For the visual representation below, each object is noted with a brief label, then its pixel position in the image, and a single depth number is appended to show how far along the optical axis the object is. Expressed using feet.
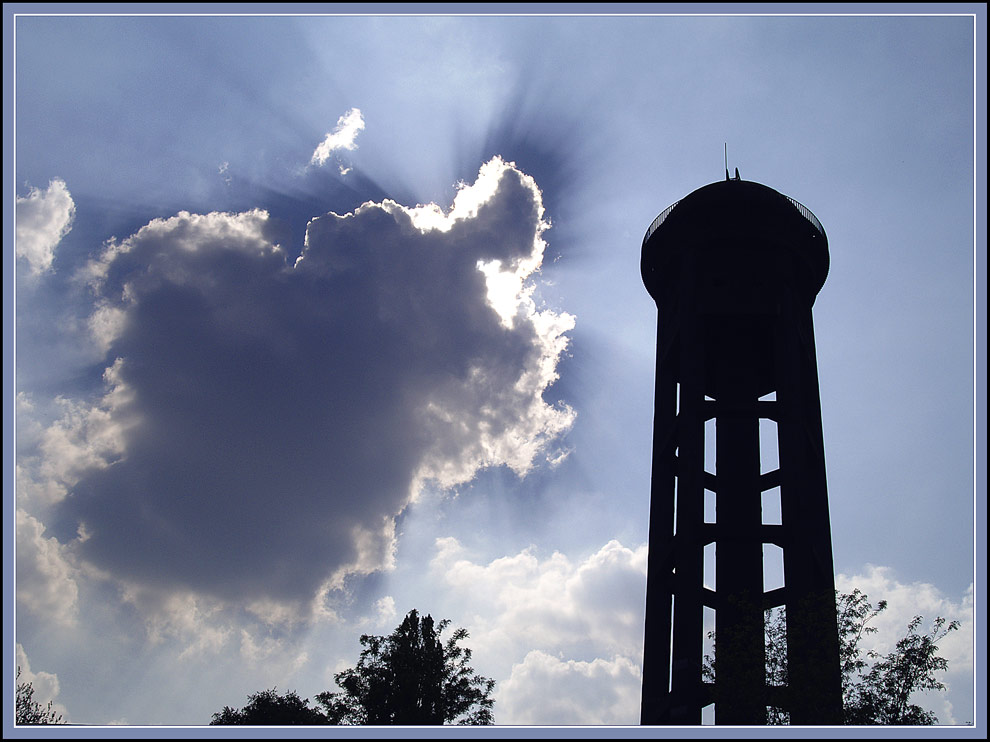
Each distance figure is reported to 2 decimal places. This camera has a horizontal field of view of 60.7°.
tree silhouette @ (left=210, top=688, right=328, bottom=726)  133.59
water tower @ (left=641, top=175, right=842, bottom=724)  95.66
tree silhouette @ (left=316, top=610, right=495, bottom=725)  120.67
